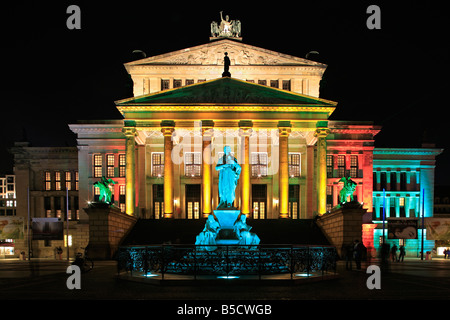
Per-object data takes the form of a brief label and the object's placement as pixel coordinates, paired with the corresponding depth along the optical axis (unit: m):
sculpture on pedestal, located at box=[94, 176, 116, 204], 41.78
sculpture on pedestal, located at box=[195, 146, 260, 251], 24.33
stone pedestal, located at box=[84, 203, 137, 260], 40.16
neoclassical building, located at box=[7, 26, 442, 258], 57.34
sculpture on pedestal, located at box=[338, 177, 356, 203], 42.66
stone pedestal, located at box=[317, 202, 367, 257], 39.75
